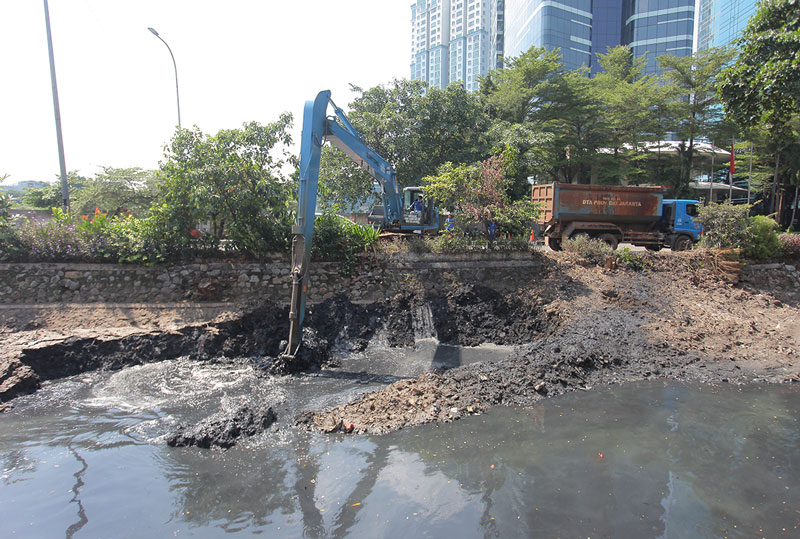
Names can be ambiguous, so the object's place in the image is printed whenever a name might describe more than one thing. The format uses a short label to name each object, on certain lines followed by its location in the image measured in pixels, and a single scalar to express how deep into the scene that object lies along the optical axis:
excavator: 8.09
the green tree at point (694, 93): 23.64
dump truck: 15.02
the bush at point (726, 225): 12.45
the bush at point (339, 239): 11.15
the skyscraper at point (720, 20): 50.34
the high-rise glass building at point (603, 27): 62.31
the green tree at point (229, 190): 10.20
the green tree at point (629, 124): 24.66
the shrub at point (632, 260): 12.18
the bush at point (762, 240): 12.30
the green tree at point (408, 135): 17.92
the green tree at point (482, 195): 12.03
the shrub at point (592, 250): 12.34
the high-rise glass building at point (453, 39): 91.50
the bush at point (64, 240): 10.18
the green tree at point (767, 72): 9.89
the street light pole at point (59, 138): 12.62
